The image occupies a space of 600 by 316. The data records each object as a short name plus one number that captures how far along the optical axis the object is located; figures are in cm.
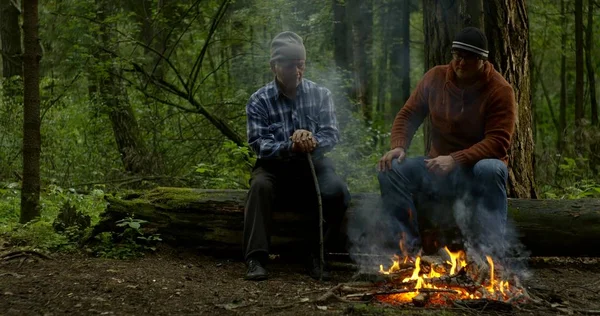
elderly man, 503
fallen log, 527
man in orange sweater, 464
